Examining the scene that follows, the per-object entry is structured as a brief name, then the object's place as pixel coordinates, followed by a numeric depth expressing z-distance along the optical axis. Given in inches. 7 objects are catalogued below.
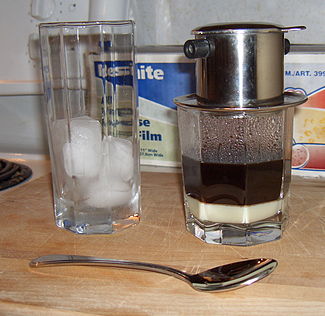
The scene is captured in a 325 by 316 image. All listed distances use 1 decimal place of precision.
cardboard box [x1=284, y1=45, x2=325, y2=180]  25.9
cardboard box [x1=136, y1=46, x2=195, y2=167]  28.0
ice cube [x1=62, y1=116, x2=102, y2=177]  20.4
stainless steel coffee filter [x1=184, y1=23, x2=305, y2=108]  17.8
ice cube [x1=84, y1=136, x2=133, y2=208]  20.8
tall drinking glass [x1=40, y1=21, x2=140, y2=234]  20.0
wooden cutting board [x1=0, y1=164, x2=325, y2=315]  15.4
